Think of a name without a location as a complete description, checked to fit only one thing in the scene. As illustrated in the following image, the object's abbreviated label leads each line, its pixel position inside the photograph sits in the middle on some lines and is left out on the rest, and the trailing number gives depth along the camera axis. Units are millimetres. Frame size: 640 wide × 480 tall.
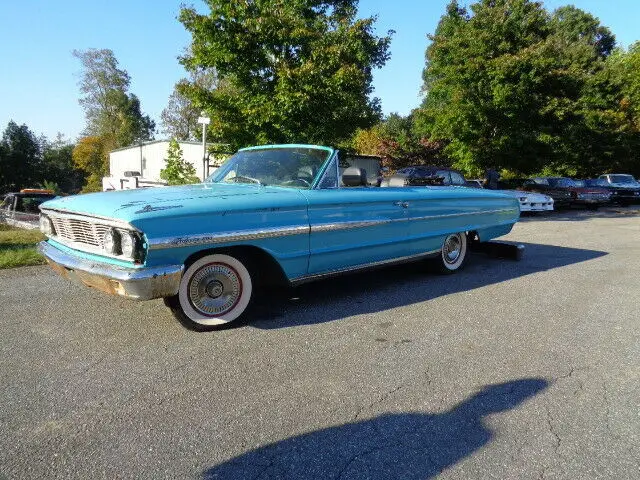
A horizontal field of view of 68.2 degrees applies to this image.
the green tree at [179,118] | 45812
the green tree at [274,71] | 10195
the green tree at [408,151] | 25359
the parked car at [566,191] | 19266
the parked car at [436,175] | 13570
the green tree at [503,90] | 18078
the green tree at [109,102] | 47906
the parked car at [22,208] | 10386
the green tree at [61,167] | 49616
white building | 28672
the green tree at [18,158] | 43125
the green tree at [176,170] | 11477
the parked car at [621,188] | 23484
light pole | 9523
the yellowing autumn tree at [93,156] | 50656
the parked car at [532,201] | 16391
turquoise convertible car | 3355
